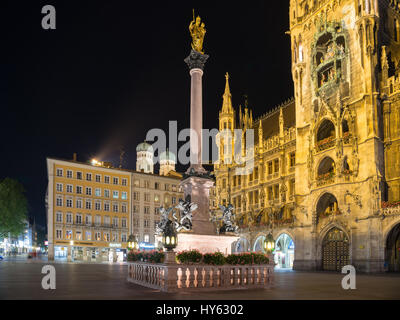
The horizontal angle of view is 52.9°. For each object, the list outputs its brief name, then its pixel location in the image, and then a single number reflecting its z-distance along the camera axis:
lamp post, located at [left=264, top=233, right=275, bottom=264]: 24.67
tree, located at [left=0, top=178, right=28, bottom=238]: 59.75
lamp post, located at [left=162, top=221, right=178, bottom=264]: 18.74
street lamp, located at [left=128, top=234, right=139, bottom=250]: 37.09
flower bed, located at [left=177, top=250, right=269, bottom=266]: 18.17
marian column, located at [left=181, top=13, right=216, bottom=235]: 24.45
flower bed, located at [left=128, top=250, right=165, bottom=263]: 19.48
